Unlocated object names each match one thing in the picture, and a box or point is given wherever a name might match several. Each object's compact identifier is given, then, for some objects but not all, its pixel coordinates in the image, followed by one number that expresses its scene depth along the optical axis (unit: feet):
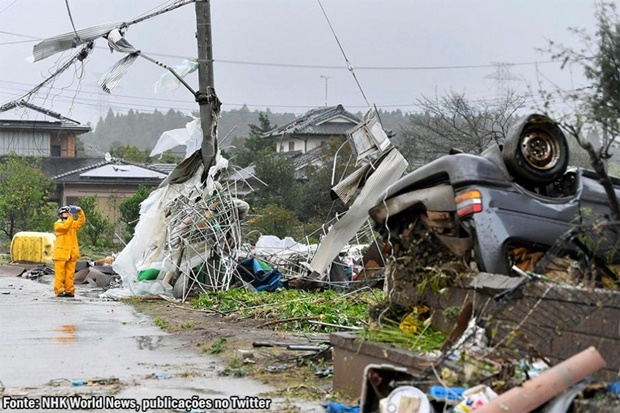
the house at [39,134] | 199.41
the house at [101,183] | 192.54
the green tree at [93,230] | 142.72
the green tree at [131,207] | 131.54
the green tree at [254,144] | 169.93
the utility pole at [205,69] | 67.00
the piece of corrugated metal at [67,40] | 68.39
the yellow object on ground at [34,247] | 107.86
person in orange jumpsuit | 63.16
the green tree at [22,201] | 150.41
